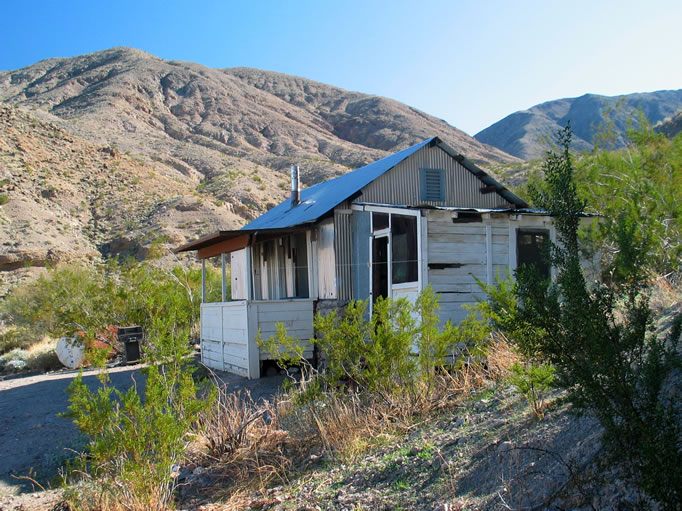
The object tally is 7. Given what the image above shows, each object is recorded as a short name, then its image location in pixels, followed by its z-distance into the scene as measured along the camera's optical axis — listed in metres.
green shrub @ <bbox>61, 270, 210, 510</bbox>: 4.94
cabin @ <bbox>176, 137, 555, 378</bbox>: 10.00
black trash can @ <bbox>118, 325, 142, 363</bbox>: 16.72
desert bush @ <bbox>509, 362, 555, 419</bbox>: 4.88
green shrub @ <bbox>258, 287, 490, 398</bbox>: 6.49
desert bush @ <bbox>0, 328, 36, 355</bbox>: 21.17
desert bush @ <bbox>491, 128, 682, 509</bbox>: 3.02
